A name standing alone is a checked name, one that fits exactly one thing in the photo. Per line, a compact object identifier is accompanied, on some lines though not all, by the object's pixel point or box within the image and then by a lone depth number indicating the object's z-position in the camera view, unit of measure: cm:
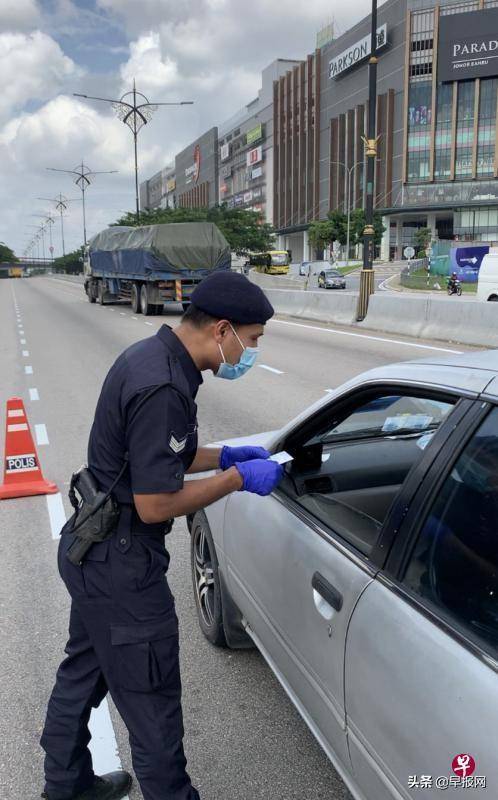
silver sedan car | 156
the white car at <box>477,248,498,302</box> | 2330
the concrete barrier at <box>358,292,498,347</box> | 1438
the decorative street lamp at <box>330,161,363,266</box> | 8774
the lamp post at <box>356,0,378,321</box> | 1753
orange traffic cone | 596
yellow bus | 6781
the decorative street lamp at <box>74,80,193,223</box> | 3456
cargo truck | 2391
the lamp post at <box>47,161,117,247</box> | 5434
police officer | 190
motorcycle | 3441
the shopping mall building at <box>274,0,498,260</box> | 8031
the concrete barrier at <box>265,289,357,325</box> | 2084
